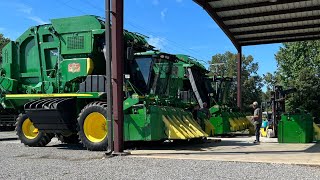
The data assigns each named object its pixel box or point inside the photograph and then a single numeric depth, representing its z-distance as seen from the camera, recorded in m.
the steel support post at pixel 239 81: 23.83
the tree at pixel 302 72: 40.84
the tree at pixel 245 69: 71.81
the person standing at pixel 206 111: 17.45
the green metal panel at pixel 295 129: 15.38
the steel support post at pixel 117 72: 11.27
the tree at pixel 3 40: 60.88
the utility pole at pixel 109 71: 11.46
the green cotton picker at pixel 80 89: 12.55
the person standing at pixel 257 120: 15.64
